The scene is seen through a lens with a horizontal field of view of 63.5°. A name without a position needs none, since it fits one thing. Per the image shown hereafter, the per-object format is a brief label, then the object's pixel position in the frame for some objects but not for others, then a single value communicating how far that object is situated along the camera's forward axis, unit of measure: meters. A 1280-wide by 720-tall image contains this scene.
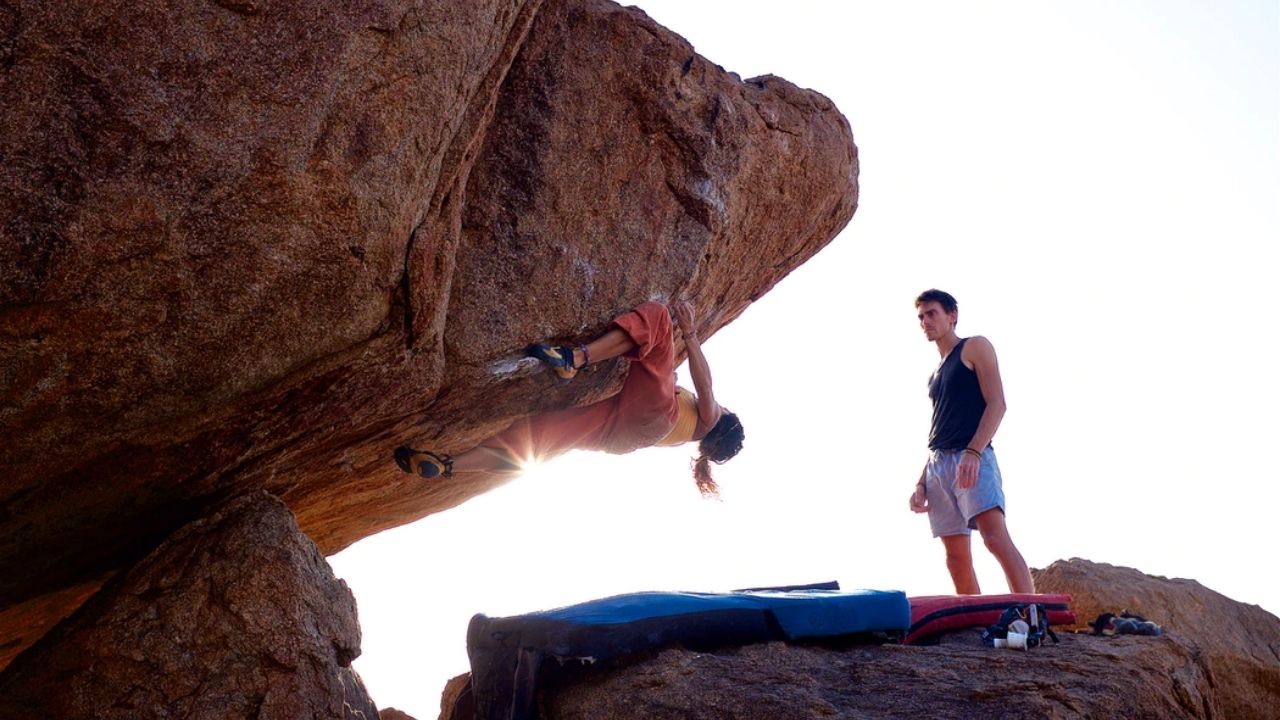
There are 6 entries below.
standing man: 7.36
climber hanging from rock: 6.84
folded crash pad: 6.49
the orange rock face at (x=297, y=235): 4.40
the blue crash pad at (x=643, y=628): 5.43
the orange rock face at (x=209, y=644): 5.05
